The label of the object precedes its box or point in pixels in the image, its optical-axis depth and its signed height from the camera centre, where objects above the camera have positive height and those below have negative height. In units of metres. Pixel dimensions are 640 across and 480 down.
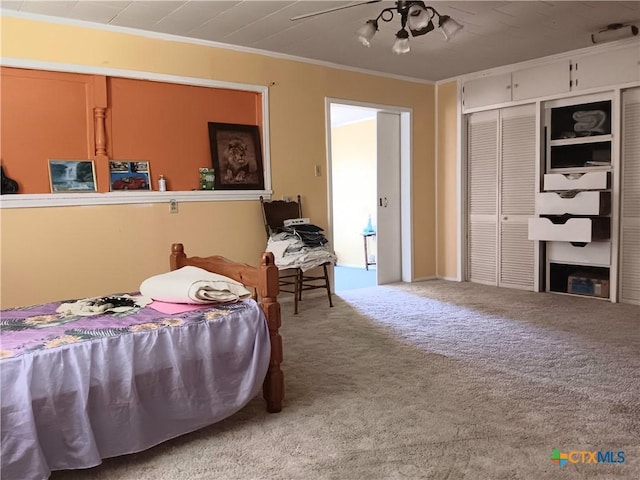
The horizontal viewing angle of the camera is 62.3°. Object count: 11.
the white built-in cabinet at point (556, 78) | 4.55 +1.08
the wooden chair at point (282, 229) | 4.71 -0.27
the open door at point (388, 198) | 5.87 -0.03
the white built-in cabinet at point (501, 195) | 5.34 -0.02
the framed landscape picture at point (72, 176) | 3.80 +0.20
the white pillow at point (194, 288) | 2.44 -0.42
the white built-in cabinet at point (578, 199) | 4.70 -0.07
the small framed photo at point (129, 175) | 4.07 +0.21
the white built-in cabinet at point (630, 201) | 4.57 -0.10
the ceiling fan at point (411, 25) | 3.17 +1.04
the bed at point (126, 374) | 1.79 -0.66
